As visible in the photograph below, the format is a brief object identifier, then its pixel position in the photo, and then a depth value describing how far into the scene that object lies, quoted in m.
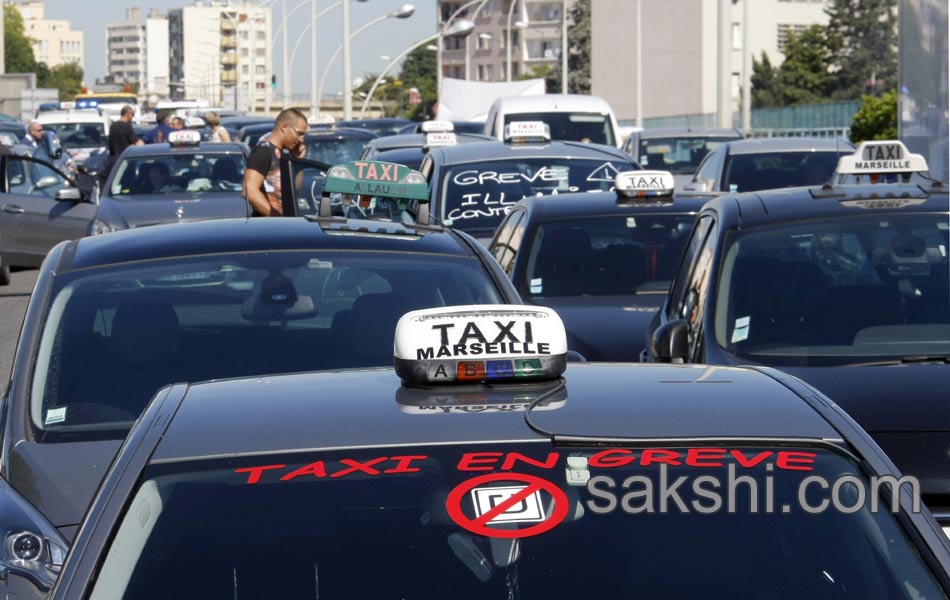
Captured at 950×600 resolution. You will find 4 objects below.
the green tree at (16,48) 152.88
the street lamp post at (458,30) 51.64
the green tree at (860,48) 100.69
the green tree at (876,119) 38.09
